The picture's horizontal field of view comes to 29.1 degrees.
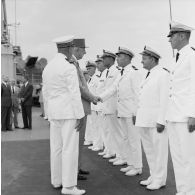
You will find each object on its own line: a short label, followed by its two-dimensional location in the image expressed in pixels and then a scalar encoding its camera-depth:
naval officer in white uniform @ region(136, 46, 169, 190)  5.38
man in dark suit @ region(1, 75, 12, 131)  13.56
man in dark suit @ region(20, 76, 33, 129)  13.79
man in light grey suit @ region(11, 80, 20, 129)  14.30
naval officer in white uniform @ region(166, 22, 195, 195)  4.42
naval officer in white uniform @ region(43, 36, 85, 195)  5.05
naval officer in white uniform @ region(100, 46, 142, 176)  6.39
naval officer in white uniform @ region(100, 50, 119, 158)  7.21
